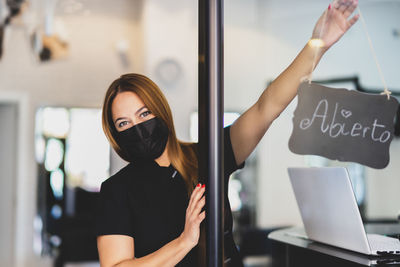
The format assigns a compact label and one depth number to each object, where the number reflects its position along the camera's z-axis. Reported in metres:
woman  1.23
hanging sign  1.35
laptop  1.25
